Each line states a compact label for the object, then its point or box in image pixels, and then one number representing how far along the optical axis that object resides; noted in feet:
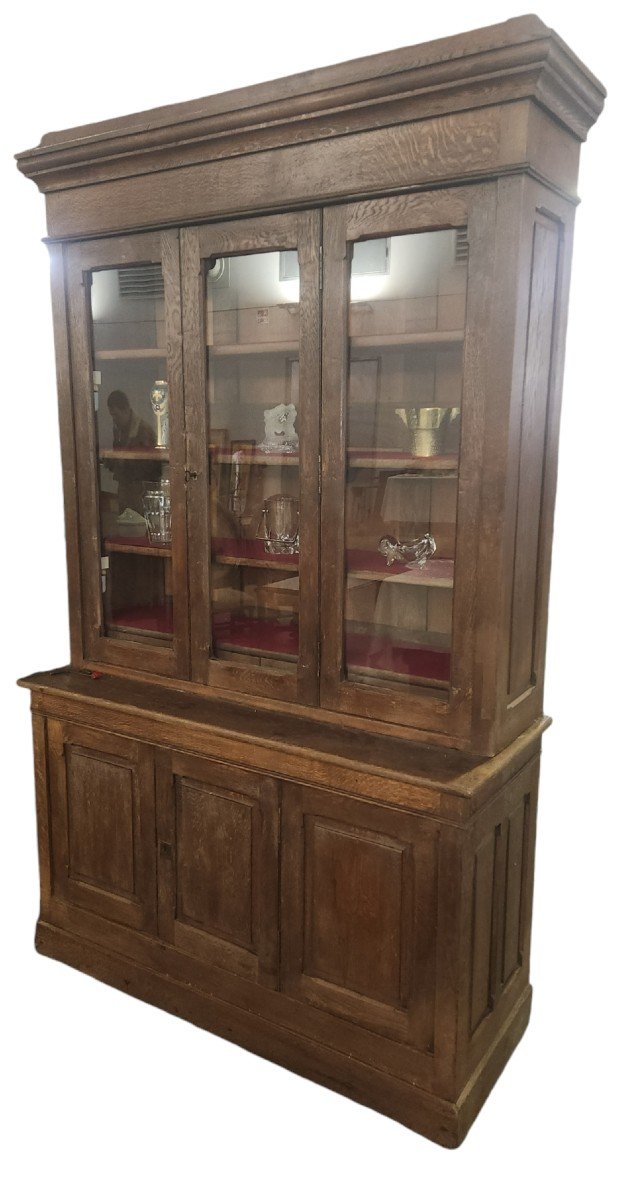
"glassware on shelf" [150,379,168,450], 8.84
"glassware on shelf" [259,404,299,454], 8.05
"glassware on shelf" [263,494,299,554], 8.22
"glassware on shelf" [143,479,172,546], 9.07
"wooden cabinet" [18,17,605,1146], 6.74
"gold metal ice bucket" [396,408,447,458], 7.24
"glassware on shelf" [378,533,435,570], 7.55
